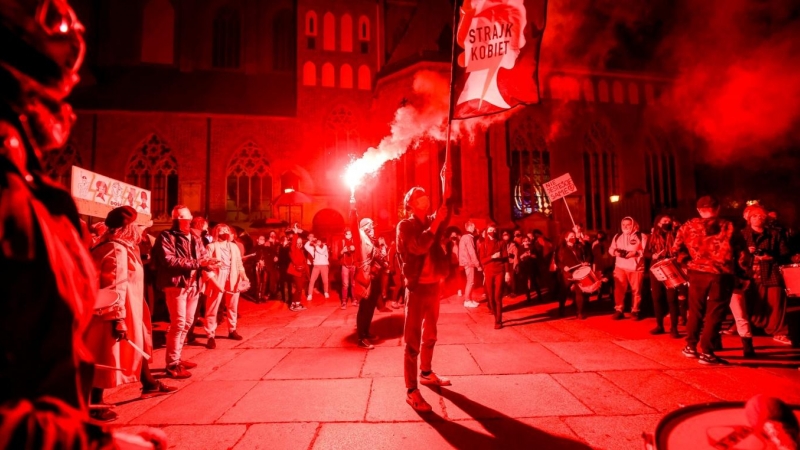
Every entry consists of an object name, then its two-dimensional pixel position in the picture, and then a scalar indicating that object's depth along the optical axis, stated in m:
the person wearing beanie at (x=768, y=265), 5.74
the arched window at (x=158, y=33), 22.11
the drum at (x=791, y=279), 4.98
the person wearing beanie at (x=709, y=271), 4.76
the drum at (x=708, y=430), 1.49
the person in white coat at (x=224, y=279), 6.38
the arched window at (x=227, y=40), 22.94
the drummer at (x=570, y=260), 8.04
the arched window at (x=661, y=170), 20.72
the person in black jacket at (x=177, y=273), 4.76
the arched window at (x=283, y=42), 23.09
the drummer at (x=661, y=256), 6.27
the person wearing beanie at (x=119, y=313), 3.52
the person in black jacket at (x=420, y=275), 3.79
